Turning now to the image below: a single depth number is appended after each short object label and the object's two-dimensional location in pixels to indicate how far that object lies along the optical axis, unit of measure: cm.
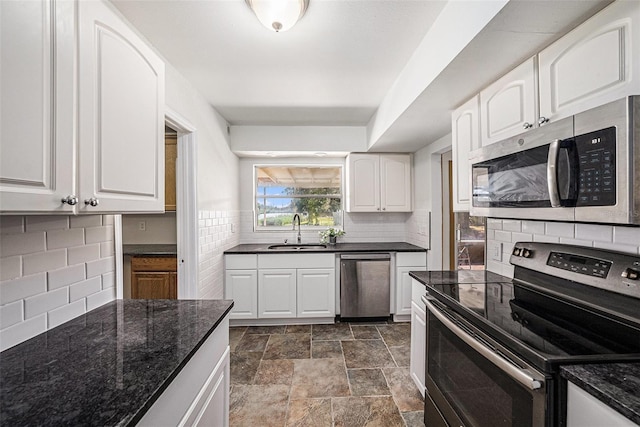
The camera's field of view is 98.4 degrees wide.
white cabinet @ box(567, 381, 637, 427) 66
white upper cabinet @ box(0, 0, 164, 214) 69
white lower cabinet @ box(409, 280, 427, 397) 178
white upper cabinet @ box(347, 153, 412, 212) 349
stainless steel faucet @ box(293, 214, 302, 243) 375
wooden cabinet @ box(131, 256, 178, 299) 297
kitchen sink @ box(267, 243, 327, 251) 353
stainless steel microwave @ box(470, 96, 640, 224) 85
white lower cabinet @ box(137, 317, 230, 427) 82
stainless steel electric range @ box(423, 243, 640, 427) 85
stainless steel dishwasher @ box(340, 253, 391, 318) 317
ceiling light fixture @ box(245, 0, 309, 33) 133
